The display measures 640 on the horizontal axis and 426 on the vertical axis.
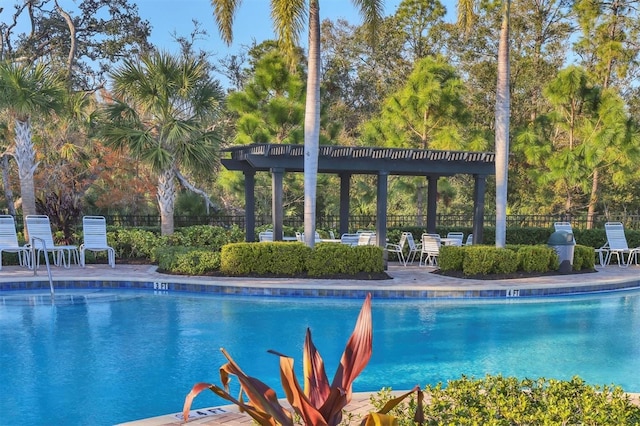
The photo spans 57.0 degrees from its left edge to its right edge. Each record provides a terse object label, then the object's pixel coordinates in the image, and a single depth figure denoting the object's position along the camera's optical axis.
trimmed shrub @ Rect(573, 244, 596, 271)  13.23
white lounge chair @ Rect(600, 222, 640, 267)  14.77
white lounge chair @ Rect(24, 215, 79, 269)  12.56
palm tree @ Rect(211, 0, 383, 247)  11.65
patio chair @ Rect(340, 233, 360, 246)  13.51
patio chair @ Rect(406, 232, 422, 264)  14.64
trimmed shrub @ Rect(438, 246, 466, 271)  12.52
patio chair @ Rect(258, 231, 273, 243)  14.41
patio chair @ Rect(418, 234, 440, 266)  13.92
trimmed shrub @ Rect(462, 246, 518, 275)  12.16
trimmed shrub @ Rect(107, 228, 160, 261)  13.96
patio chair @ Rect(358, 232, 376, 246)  13.82
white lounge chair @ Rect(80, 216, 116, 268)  13.08
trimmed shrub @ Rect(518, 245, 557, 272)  12.46
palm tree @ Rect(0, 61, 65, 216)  12.88
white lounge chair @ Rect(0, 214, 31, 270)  12.41
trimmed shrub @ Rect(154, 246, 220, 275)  12.23
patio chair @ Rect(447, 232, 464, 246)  14.42
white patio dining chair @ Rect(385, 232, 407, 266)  14.94
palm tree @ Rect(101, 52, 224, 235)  13.31
